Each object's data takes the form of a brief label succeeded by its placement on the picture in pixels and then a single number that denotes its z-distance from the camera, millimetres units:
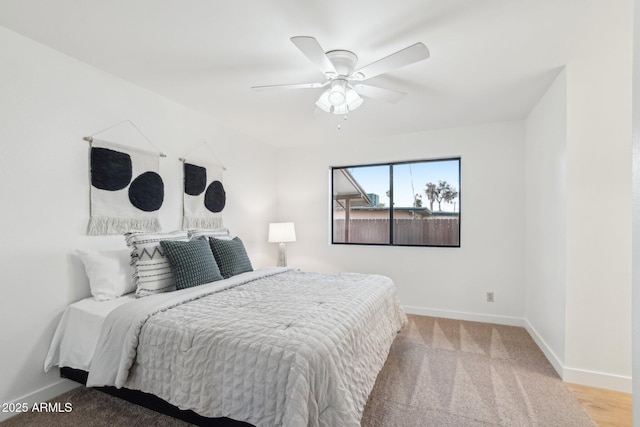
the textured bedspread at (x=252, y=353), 1346
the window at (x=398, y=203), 3998
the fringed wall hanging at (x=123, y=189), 2377
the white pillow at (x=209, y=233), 2912
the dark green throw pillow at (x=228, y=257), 2799
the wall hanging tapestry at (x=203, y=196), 3174
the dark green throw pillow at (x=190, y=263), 2348
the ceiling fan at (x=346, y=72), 1727
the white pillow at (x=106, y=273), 2176
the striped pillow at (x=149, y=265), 2254
